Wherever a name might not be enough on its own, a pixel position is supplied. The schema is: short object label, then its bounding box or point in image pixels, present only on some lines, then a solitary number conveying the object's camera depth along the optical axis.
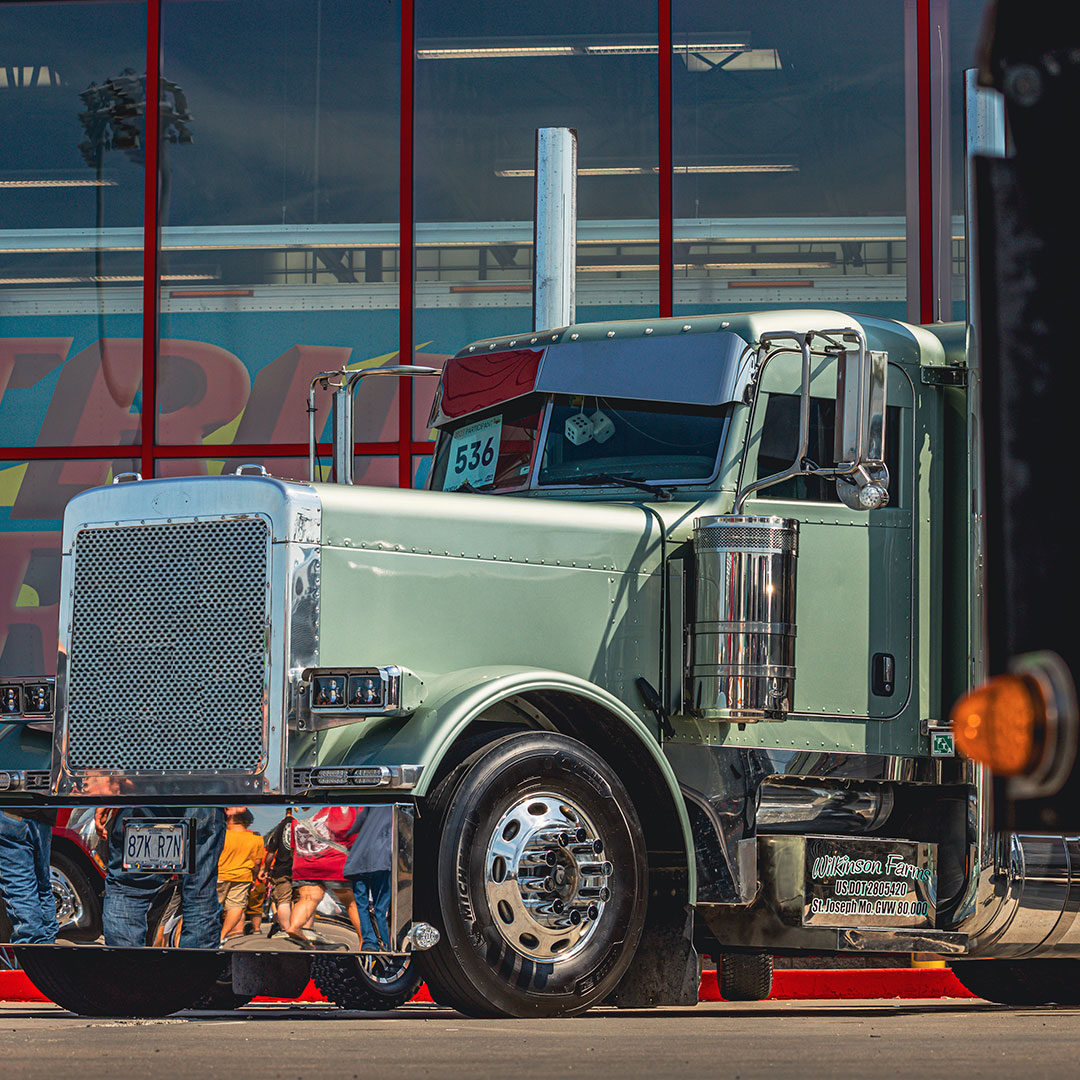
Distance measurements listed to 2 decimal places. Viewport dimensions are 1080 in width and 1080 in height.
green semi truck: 13.28
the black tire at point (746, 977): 18.44
